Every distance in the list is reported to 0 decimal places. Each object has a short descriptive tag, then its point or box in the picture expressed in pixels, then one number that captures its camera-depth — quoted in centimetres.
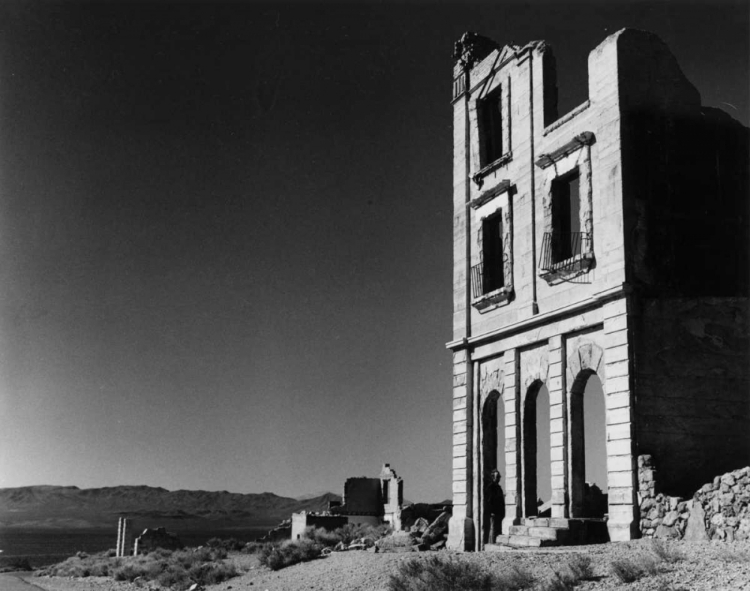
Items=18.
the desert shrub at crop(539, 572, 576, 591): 1046
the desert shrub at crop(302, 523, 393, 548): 2792
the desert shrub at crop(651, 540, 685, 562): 1109
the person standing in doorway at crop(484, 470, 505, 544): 1806
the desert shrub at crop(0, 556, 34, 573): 4025
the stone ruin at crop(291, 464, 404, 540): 3465
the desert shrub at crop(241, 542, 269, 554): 3023
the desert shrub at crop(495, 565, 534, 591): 1127
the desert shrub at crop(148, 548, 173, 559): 3254
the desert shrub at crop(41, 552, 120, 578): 3272
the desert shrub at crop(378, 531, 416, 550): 1902
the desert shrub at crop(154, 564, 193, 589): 2142
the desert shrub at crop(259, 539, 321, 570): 1970
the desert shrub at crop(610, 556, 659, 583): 1048
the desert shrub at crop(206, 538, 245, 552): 3566
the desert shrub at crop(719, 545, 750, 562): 1037
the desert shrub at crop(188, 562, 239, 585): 2057
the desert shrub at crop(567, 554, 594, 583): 1092
